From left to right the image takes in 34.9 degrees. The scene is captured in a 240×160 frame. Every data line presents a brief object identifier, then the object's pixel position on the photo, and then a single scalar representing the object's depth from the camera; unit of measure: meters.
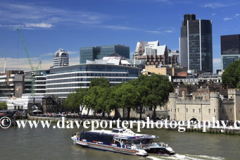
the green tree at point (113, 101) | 108.50
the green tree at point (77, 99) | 137.38
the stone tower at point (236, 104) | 96.19
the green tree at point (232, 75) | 134.61
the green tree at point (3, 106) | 179.12
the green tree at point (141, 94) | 107.50
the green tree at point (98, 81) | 156.34
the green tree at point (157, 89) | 107.44
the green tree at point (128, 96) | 106.02
